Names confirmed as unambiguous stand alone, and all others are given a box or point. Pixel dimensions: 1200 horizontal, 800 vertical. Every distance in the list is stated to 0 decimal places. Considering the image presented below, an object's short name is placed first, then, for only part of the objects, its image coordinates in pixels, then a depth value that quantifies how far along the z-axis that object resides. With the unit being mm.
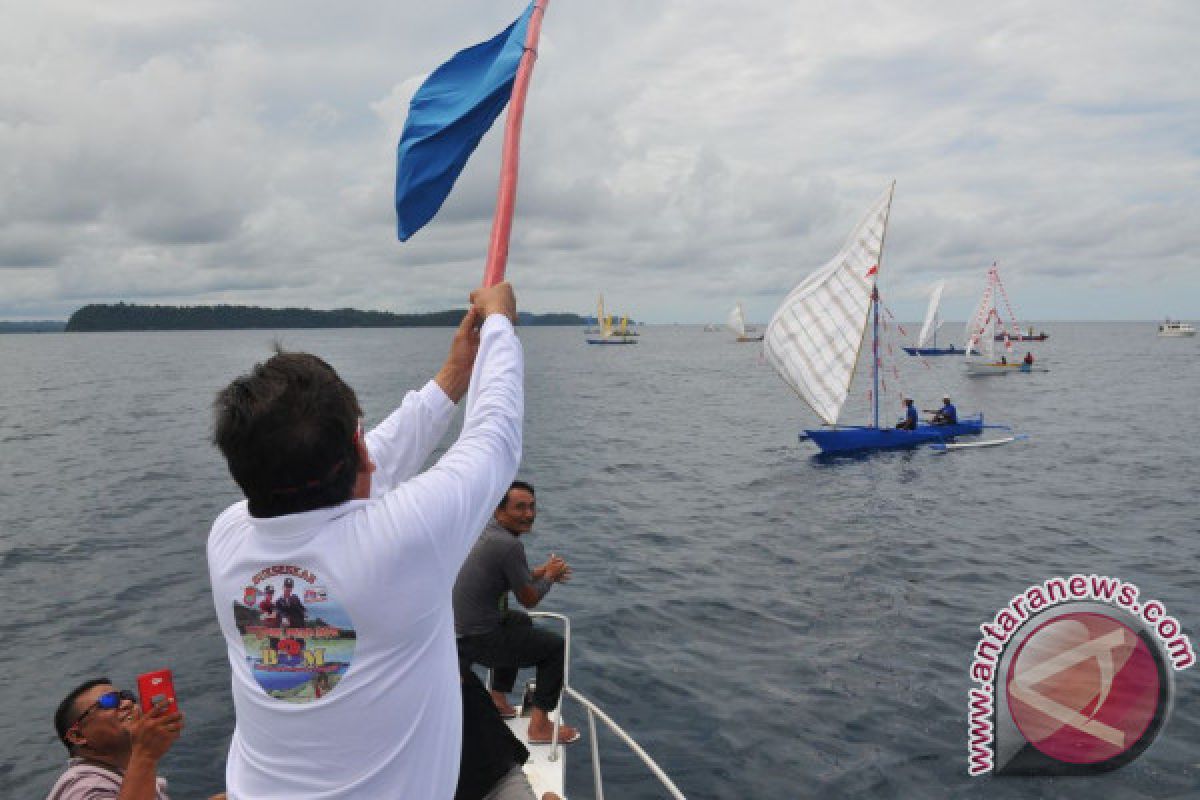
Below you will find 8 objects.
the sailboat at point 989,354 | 90000
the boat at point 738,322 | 185125
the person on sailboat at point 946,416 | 40688
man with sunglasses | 4664
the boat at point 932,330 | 108125
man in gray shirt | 7148
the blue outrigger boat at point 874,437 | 36594
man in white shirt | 2035
